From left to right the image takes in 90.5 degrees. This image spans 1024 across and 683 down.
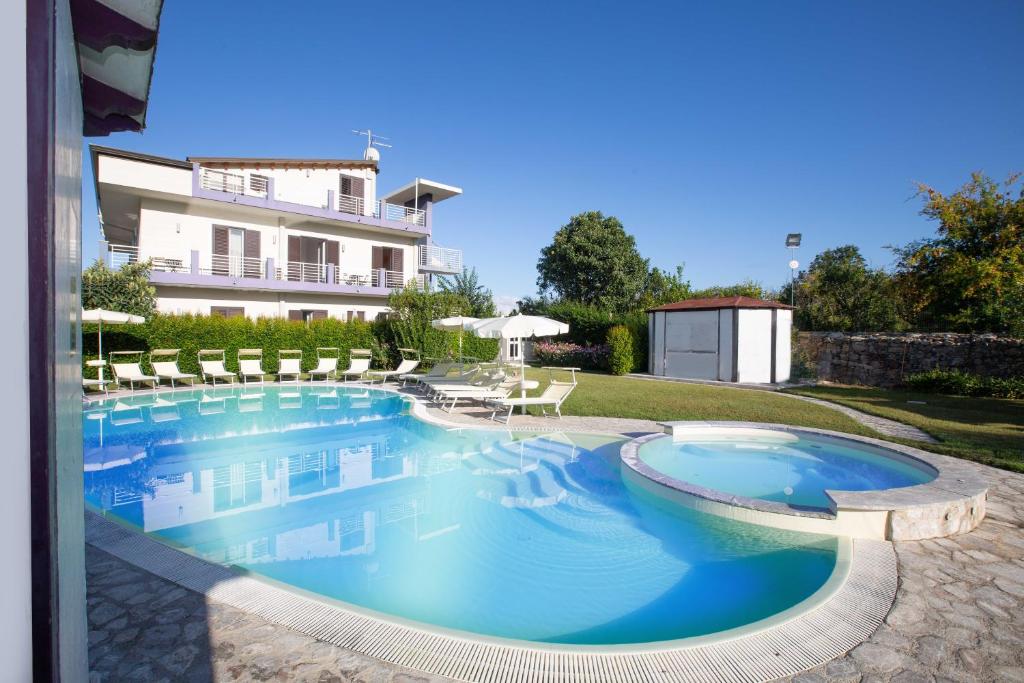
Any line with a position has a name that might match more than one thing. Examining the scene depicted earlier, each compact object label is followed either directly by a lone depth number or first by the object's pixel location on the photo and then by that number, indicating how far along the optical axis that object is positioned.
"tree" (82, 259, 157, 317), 16.73
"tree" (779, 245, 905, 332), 23.83
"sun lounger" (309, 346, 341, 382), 17.90
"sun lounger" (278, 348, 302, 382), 17.83
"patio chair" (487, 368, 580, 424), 10.95
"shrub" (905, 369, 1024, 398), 14.56
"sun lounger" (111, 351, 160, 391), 14.93
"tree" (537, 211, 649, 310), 35.50
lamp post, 24.89
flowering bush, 23.91
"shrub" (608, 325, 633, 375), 21.73
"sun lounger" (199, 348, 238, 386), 16.52
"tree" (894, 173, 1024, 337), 15.88
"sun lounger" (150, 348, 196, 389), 15.88
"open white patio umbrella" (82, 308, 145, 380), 13.89
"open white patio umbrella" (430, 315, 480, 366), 14.04
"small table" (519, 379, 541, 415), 11.41
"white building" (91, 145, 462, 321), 19.58
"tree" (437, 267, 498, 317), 25.64
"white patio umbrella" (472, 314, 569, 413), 11.48
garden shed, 18.86
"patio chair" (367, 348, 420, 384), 16.94
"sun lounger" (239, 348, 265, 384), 16.99
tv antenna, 28.69
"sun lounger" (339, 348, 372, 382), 18.34
